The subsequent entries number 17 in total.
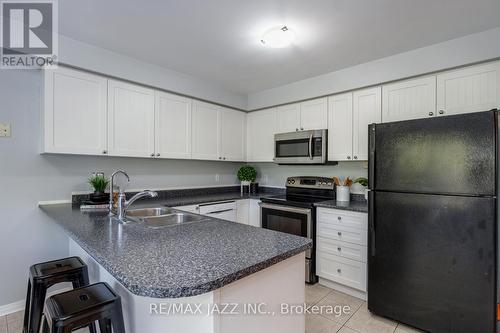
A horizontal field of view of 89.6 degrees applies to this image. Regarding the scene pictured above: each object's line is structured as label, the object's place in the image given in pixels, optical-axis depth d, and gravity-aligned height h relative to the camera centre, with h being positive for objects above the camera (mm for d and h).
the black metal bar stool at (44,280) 1360 -641
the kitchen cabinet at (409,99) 2260 +640
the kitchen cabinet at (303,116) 3002 +646
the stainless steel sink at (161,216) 1913 -411
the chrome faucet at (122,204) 1730 -265
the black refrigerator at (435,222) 1601 -387
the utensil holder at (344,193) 2883 -298
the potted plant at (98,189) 2291 -212
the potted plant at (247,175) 3787 -125
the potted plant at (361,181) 2838 -157
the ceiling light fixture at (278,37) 1991 +1066
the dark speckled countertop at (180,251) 809 -372
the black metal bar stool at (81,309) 953 -570
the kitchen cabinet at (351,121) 2607 +501
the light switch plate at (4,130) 2090 +298
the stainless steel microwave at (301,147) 2953 +246
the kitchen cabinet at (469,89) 1979 +646
